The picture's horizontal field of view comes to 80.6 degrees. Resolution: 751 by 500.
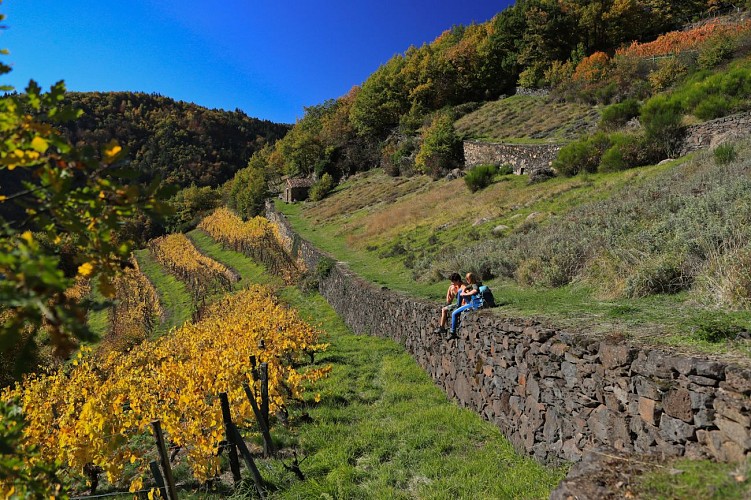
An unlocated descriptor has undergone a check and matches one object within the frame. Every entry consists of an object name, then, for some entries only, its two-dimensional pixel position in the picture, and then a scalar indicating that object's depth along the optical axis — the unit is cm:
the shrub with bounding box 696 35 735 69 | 3073
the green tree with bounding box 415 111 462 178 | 3697
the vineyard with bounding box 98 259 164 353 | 2108
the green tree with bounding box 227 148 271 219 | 5159
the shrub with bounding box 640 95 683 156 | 1812
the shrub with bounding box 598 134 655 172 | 1872
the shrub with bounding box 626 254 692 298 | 630
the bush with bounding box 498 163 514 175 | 2883
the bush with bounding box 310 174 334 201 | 4700
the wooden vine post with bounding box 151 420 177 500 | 434
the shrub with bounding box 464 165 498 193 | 2692
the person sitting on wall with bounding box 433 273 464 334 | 834
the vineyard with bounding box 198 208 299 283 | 2780
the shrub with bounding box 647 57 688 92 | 3186
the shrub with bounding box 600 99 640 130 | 2559
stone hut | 5022
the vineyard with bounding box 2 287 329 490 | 580
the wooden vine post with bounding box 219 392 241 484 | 545
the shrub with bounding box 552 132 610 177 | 2110
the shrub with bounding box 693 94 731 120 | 1842
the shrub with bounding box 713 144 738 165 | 1155
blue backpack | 786
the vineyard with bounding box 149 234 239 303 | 2872
